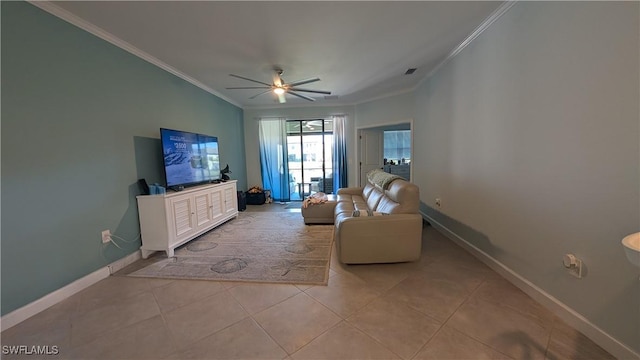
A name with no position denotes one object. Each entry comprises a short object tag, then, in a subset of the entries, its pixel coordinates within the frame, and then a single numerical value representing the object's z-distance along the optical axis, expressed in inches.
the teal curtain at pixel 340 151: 225.9
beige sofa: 93.4
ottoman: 151.4
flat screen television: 115.9
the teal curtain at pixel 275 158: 231.0
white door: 223.0
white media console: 107.1
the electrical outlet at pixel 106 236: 92.5
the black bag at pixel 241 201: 202.5
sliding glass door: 234.8
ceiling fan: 130.2
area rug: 91.4
